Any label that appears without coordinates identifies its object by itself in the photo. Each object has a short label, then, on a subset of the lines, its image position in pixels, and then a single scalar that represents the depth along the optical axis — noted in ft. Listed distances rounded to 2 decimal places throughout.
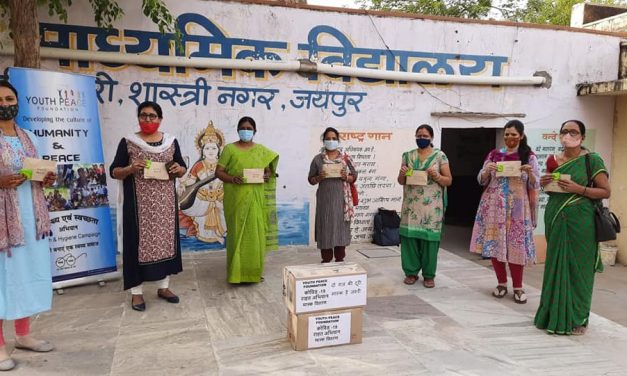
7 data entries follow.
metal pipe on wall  16.96
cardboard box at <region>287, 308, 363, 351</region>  10.35
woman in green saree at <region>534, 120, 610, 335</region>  11.43
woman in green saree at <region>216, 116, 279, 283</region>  14.40
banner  13.47
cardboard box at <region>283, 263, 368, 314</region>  10.06
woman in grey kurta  15.72
